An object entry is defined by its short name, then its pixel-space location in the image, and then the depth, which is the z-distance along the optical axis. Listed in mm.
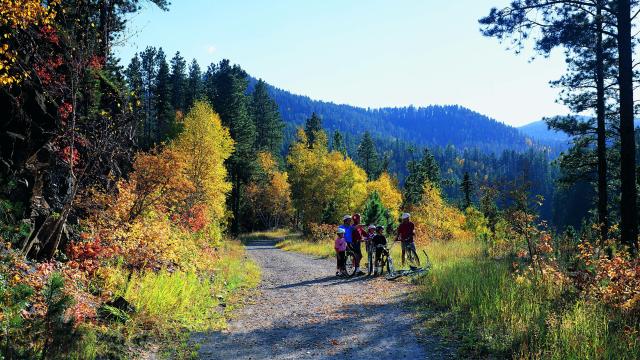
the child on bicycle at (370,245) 14102
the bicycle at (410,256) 14019
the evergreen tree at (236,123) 48875
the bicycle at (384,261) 13719
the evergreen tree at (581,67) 10477
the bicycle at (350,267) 14455
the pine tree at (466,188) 60094
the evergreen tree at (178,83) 62781
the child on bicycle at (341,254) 14359
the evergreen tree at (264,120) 69750
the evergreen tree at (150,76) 62719
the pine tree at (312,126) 68125
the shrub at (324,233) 31219
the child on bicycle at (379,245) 13898
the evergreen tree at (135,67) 61312
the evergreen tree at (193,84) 62438
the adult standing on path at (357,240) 14422
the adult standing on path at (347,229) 14859
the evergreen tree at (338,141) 65231
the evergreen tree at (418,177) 68875
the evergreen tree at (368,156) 79875
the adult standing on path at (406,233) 14547
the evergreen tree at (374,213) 33125
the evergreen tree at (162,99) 51719
